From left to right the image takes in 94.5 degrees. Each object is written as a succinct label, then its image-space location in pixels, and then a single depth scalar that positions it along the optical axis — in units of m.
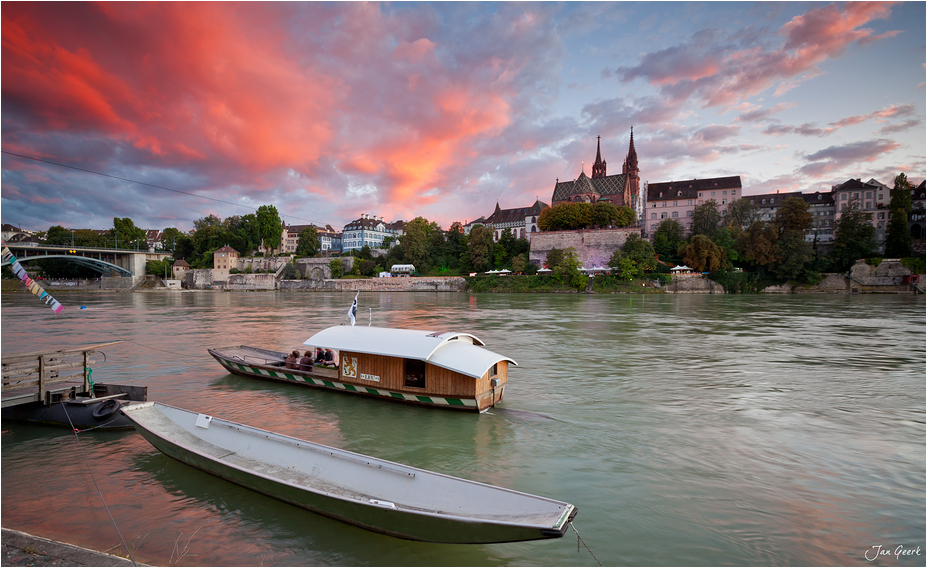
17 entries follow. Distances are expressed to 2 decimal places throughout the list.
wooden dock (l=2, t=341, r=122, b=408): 10.06
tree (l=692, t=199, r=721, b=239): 77.56
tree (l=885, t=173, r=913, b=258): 65.50
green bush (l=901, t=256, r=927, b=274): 61.53
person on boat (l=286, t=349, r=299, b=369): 14.72
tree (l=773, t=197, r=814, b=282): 63.69
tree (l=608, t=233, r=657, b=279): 70.44
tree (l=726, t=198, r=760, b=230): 81.06
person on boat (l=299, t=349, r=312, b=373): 14.44
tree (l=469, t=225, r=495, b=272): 86.44
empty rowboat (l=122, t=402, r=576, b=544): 5.17
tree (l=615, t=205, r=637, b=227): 80.88
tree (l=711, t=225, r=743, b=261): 70.81
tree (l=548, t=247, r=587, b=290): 72.69
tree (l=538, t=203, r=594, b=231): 82.69
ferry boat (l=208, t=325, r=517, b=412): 11.74
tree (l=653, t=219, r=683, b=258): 79.06
